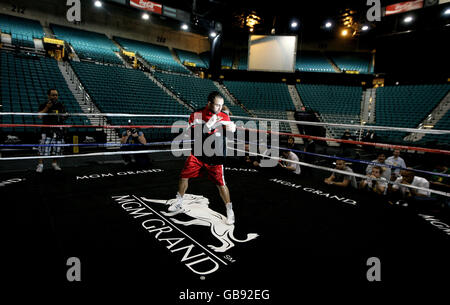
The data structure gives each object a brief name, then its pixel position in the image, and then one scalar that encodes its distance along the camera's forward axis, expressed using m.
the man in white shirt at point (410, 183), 3.21
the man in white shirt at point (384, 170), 3.64
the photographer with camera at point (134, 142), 4.45
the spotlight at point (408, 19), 12.04
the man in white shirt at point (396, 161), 3.80
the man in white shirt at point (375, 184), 3.35
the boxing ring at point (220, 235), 1.49
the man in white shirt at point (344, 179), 3.57
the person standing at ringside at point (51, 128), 3.69
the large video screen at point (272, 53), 14.85
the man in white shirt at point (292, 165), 4.23
